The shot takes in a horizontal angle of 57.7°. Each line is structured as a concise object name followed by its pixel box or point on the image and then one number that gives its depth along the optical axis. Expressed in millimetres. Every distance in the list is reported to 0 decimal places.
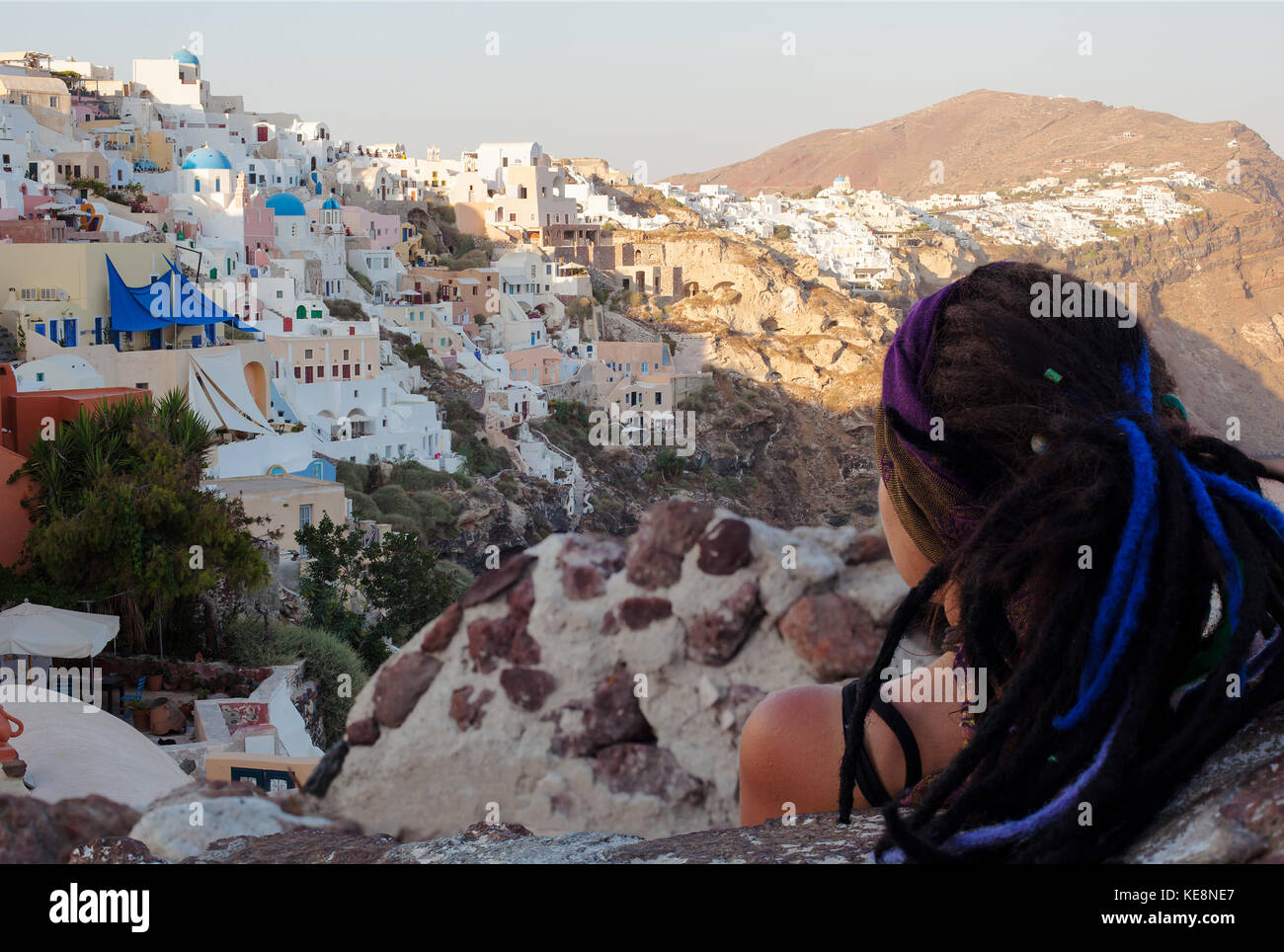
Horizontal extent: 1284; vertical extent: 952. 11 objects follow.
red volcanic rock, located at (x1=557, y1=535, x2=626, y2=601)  2375
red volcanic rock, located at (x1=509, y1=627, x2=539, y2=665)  2350
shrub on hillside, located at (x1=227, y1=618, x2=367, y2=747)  7125
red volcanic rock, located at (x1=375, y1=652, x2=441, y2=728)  2357
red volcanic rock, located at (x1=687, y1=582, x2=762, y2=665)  2301
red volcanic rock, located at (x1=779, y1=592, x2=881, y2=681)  2248
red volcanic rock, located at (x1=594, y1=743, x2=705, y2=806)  2248
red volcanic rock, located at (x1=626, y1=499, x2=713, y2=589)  2326
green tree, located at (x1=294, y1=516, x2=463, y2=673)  9125
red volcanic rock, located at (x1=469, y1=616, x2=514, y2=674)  2354
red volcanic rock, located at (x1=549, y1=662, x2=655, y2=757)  2312
